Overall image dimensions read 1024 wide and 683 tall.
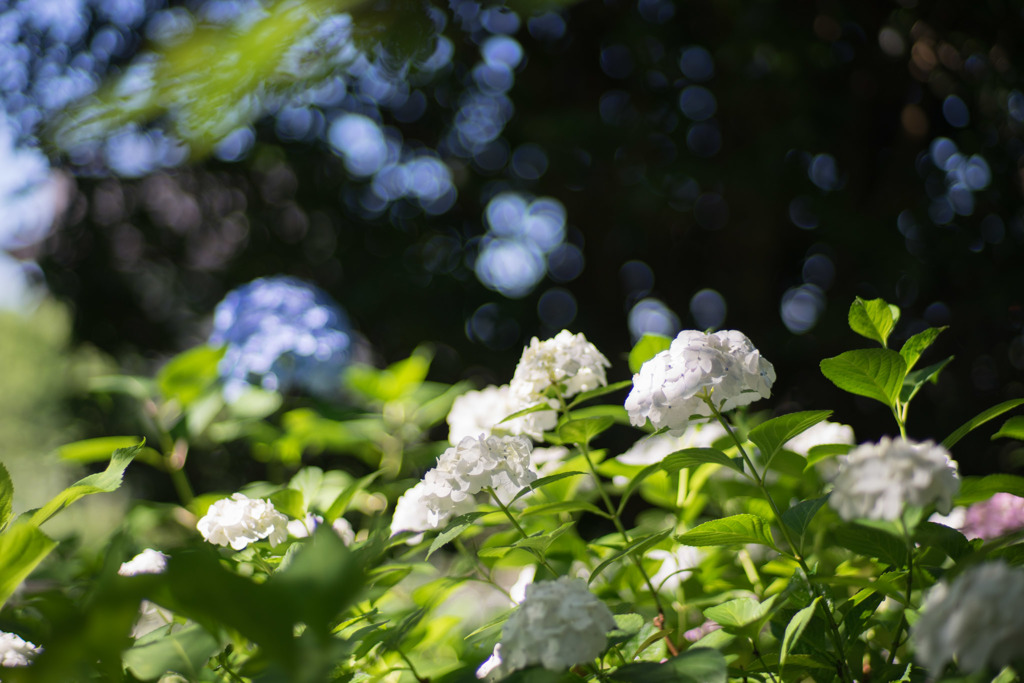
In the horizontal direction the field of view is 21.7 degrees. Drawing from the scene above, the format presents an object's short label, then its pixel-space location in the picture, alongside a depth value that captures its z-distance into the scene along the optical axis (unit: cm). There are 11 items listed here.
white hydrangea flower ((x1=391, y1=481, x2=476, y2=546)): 296
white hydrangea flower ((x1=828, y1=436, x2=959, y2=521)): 250
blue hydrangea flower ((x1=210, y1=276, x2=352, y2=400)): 360
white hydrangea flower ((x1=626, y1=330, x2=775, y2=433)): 267
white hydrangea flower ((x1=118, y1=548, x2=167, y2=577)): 280
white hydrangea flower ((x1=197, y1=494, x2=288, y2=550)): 283
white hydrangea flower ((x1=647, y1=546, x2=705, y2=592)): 303
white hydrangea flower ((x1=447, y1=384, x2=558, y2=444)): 293
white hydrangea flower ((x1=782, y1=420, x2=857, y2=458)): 308
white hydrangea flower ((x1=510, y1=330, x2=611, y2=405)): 289
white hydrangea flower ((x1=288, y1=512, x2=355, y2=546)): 292
